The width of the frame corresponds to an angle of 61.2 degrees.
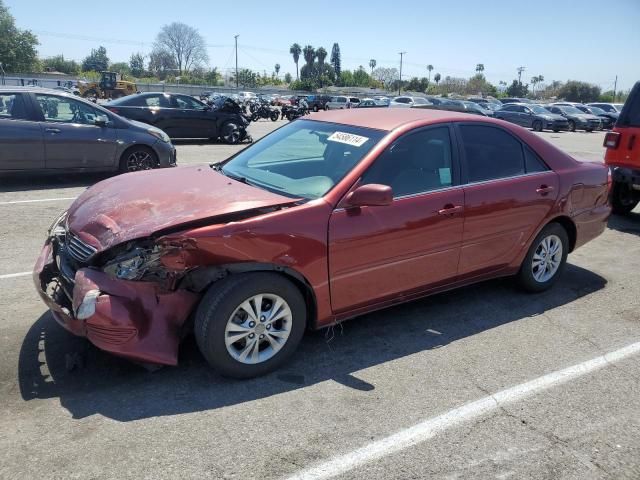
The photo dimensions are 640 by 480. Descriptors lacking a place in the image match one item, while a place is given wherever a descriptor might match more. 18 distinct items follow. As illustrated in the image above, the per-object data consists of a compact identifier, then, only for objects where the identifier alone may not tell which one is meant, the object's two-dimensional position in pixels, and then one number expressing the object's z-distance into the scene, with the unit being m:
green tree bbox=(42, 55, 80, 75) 101.88
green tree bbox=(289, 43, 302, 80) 149.00
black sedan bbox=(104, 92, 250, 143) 15.86
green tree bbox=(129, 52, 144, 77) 131.55
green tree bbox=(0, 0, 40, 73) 79.44
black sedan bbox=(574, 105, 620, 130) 34.53
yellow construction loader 43.69
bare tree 125.32
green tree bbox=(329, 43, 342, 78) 162.00
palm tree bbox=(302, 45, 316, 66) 149.62
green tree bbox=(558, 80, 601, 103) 88.25
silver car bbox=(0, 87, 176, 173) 8.64
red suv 7.77
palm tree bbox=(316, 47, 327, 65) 149.62
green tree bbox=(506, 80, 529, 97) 114.25
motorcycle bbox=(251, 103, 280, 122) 29.95
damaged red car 3.22
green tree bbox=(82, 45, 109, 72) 112.11
